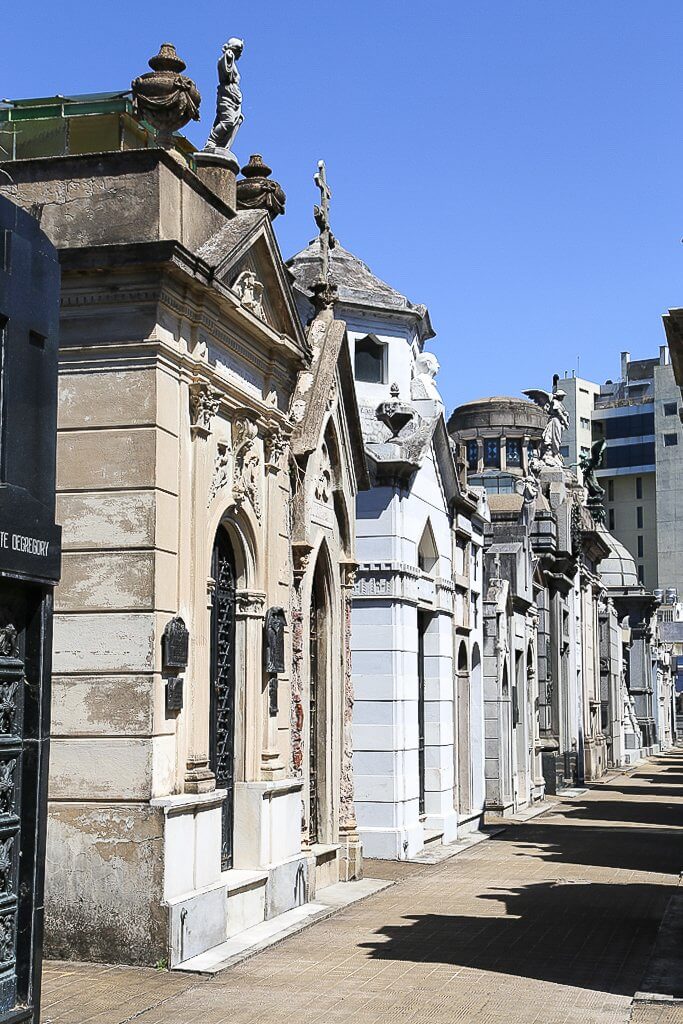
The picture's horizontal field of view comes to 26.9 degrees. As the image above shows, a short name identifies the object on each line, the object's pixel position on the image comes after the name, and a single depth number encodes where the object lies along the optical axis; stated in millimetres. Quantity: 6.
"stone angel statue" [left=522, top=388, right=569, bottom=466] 42594
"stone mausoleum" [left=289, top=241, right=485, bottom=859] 20172
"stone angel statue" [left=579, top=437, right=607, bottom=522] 49469
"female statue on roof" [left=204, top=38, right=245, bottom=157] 14618
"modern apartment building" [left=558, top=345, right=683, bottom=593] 108812
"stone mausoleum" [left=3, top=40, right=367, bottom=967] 11664
